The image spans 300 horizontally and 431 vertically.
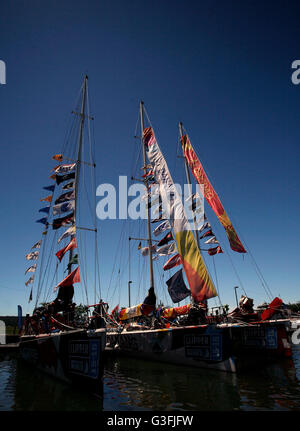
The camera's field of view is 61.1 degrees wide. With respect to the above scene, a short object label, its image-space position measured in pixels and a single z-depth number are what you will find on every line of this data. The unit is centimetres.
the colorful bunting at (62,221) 1619
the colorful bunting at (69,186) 1727
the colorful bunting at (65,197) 1673
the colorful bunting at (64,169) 1773
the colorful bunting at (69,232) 1513
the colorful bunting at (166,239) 1859
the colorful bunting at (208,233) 2120
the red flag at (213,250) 2092
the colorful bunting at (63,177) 1752
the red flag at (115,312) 2206
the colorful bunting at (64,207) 1641
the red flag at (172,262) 1688
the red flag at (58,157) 1885
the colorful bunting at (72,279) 1250
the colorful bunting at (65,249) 1446
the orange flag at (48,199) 1983
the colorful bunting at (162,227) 1919
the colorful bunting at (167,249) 1822
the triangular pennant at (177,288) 1548
